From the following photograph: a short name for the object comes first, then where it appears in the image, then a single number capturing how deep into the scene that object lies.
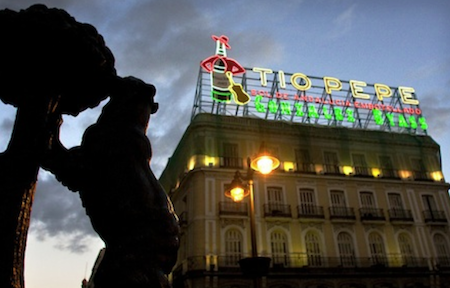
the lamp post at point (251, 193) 5.55
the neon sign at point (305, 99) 26.64
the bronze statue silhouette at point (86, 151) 1.61
